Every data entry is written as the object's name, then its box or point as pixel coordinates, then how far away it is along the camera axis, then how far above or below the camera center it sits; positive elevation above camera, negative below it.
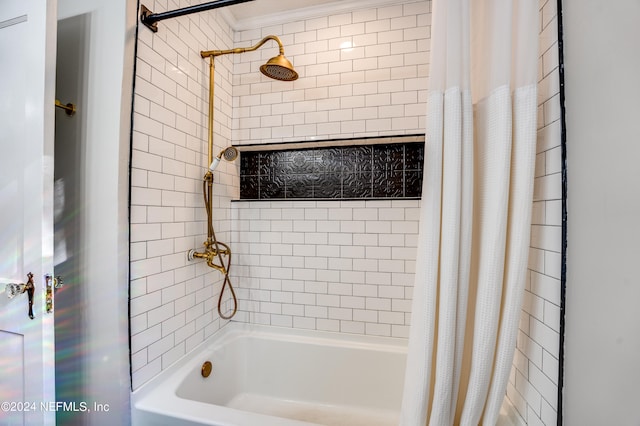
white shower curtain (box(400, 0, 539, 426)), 0.89 +0.01
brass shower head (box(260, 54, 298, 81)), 1.51 +0.74
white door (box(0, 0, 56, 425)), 1.01 +0.01
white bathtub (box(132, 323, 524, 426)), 1.73 -0.99
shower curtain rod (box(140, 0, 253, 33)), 1.23 +0.82
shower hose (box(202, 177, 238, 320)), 1.67 -0.07
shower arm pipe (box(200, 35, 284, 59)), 1.67 +0.88
